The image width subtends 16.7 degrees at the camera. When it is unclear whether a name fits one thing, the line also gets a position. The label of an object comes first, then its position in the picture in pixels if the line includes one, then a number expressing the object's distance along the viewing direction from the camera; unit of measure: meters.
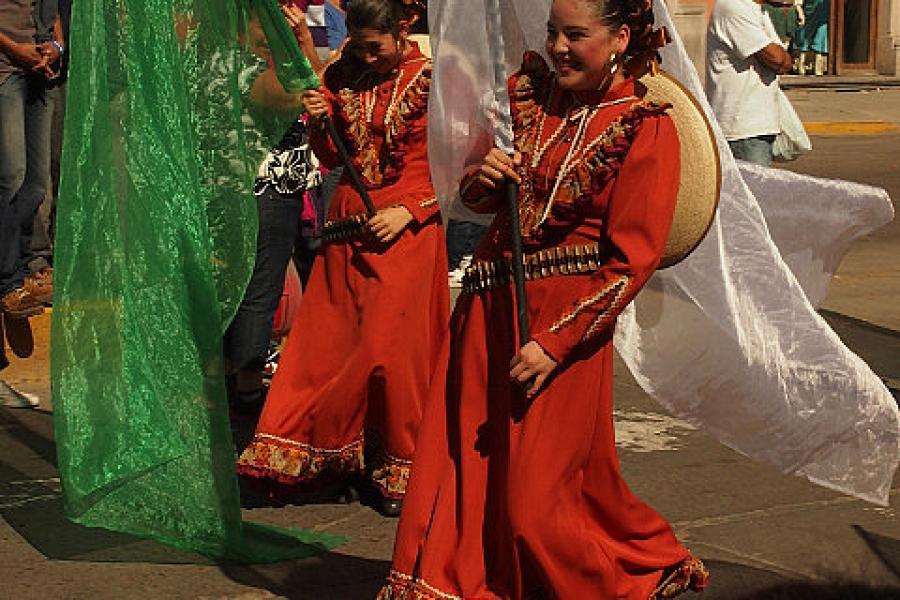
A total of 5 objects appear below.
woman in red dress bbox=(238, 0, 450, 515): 9.89
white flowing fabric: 7.77
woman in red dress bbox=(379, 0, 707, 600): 7.09
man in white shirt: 15.20
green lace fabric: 8.65
